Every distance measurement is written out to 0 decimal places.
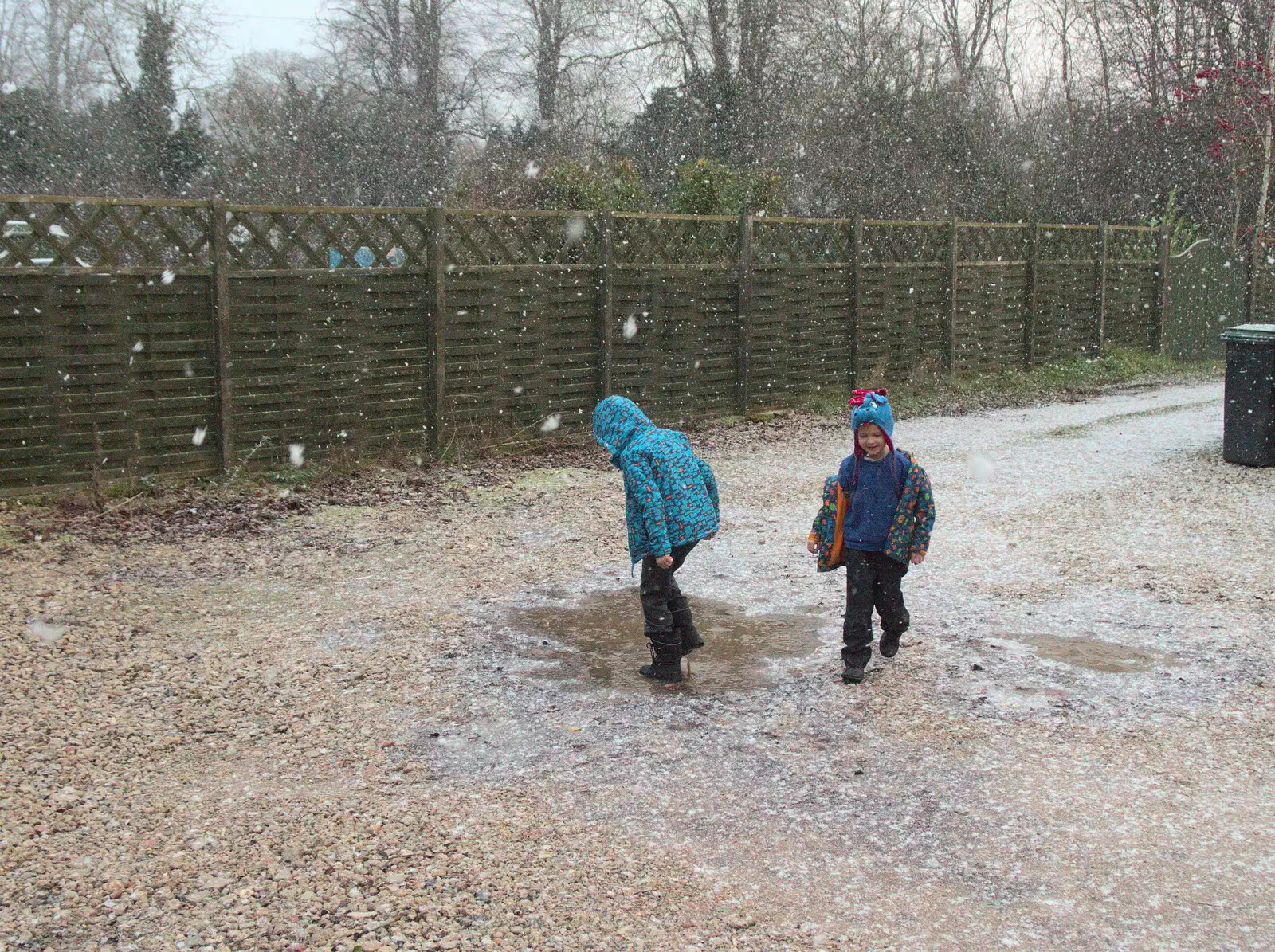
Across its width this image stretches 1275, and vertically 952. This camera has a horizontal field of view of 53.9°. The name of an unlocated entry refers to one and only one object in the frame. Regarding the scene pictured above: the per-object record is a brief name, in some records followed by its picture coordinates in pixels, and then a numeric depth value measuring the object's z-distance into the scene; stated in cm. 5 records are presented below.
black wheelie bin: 1092
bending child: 523
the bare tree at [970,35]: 3120
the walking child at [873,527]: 527
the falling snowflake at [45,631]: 596
